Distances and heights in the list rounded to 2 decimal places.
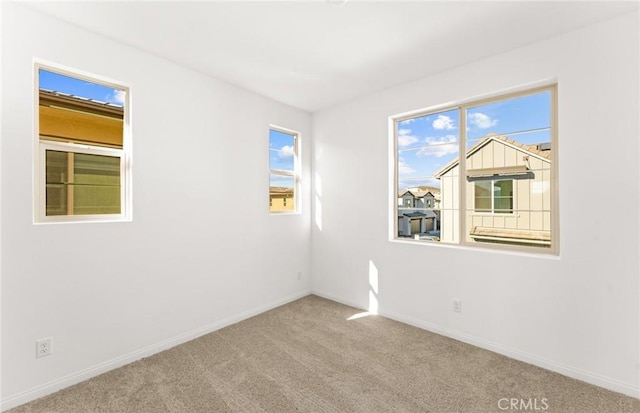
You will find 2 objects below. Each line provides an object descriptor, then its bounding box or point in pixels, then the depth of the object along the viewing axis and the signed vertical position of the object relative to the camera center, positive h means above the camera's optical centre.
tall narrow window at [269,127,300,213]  3.88 +0.51
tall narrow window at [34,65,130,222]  2.13 +0.46
